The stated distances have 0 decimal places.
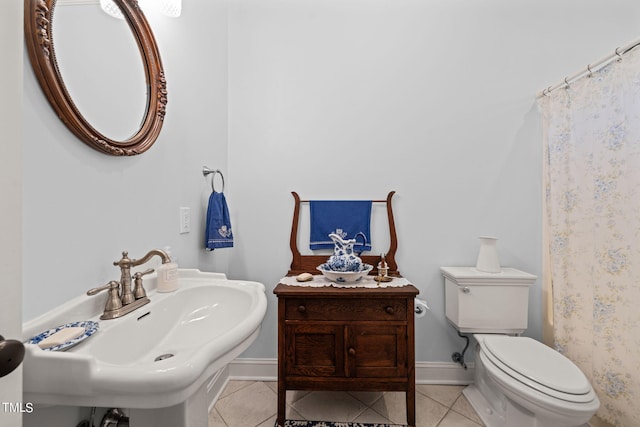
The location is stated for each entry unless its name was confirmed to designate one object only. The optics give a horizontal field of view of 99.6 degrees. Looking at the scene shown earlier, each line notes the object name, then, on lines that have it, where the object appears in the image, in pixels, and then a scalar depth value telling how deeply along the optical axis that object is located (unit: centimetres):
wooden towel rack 173
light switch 132
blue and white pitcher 148
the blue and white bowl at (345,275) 146
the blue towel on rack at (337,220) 175
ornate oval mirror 68
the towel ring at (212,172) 155
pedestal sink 51
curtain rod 116
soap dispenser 98
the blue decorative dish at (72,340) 58
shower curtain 117
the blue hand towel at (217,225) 148
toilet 104
